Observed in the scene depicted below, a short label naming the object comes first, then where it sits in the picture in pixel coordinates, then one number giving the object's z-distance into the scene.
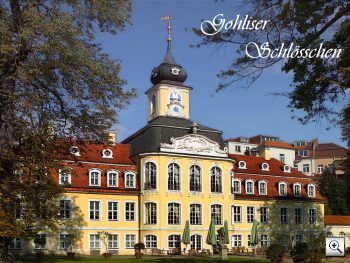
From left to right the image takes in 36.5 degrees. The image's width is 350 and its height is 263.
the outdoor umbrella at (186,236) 44.06
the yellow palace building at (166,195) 44.44
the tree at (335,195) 69.19
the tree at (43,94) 20.31
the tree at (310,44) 14.60
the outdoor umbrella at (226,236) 44.32
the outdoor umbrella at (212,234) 43.44
